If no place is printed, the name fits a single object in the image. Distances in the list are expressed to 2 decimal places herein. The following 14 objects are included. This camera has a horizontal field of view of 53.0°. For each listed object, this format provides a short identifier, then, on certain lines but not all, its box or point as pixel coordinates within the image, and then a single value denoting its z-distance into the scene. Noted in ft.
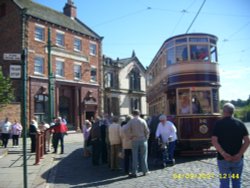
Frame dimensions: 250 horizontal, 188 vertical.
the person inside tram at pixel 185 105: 31.89
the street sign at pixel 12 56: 18.95
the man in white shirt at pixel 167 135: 27.26
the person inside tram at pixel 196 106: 31.79
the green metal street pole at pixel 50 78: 49.26
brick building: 73.72
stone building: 110.81
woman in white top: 46.84
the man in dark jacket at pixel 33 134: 39.10
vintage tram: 31.41
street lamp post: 17.24
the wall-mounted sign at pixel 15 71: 18.49
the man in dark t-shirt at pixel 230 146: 13.41
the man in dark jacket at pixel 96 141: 29.08
